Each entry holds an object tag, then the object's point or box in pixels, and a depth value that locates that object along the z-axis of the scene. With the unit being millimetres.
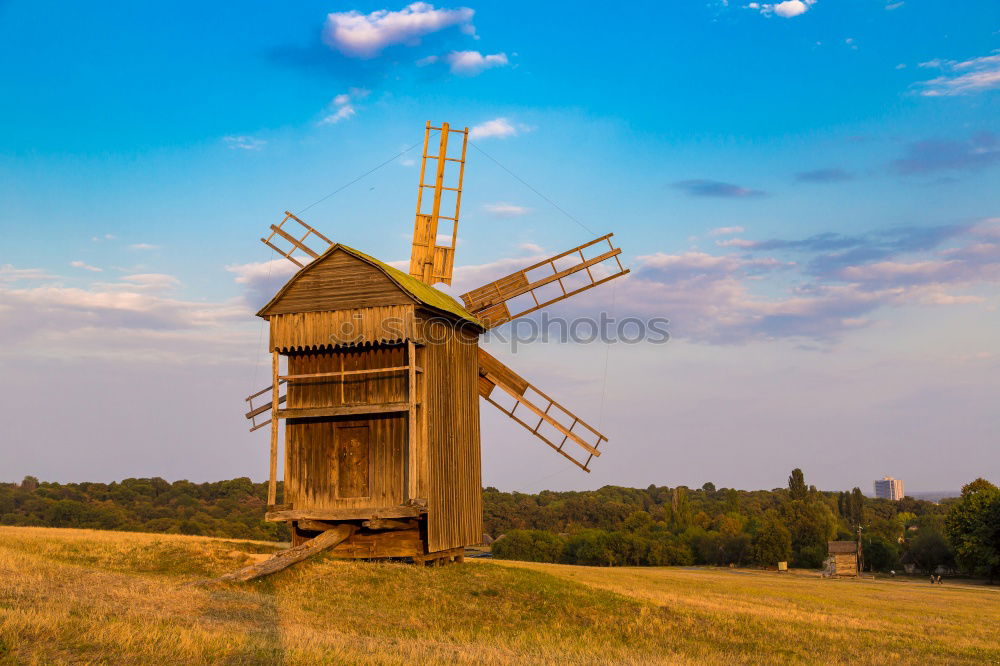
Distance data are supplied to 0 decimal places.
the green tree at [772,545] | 86875
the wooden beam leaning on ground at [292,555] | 18453
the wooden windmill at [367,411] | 21859
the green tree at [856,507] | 121188
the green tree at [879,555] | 85062
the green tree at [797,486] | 108625
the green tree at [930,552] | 78006
